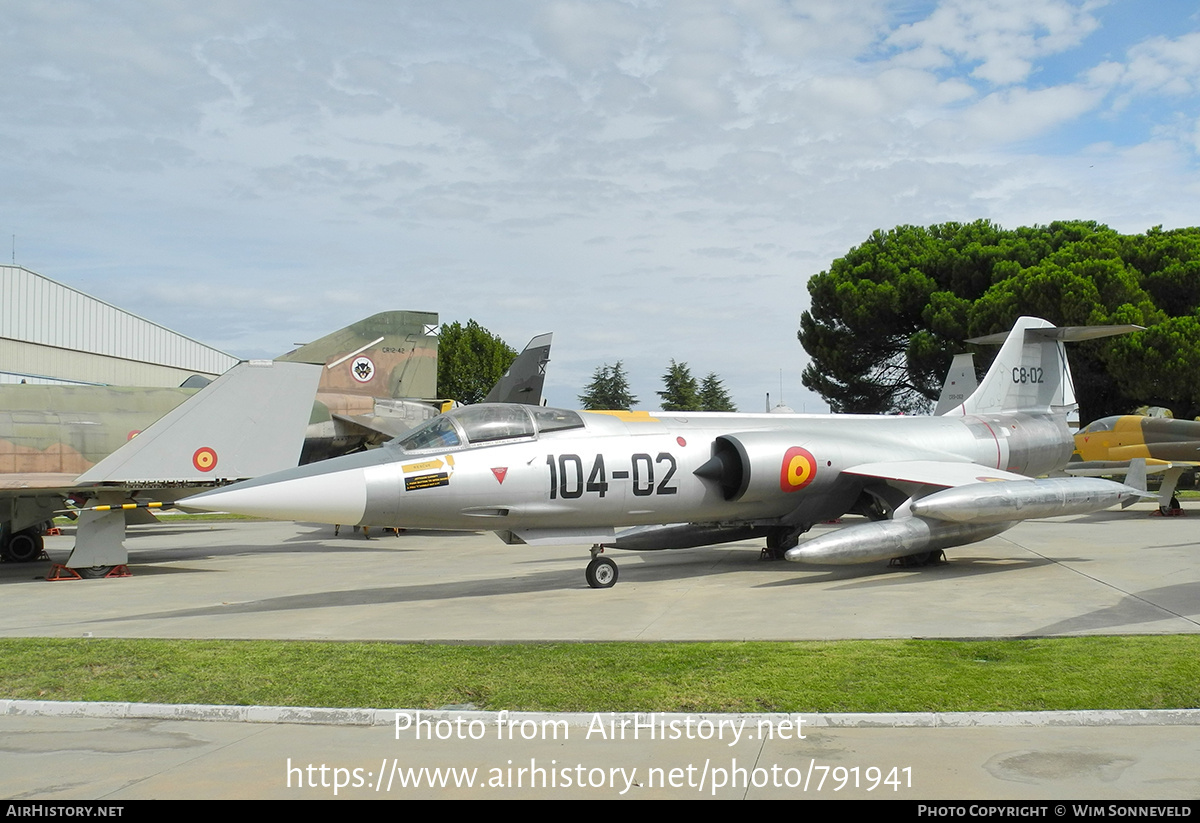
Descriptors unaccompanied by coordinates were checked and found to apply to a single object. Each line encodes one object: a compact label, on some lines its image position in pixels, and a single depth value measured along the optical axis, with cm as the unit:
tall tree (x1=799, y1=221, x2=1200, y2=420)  3173
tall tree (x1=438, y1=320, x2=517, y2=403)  6119
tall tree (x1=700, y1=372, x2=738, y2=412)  6531
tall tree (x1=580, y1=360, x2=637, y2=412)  6425
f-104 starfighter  1038
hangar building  3378
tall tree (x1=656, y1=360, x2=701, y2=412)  6347
